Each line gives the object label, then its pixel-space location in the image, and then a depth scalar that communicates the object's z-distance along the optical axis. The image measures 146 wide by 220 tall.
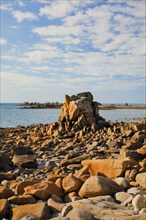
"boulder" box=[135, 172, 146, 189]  7.73
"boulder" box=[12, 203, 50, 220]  5.66
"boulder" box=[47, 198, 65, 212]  6.08
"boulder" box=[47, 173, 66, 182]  8.10
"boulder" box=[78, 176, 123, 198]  6.80
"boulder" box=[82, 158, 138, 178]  8.66
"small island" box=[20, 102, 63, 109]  137.75
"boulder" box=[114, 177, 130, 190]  7.56
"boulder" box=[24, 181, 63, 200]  6.79
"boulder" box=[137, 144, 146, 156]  11.19
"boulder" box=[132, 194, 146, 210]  6.00
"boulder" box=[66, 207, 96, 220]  5.45
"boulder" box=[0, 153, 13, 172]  11.98
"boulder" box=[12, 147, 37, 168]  12.26
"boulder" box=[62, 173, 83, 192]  7.20
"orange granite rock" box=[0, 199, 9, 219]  5.86
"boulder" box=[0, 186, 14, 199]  6.85
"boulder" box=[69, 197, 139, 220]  5.52
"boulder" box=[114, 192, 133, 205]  6.57
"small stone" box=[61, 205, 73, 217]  5.73
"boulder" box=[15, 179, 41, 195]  7.31
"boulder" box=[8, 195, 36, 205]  6.43
